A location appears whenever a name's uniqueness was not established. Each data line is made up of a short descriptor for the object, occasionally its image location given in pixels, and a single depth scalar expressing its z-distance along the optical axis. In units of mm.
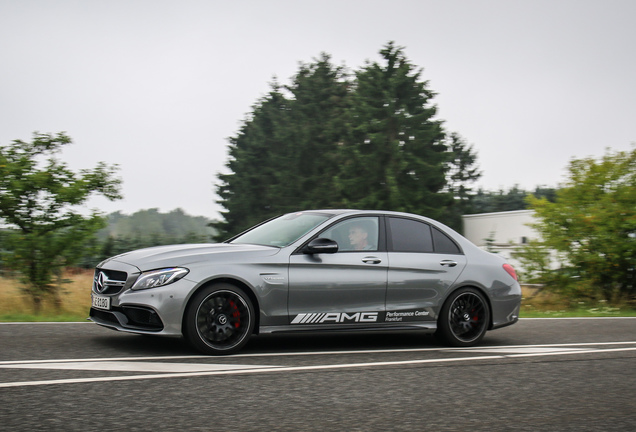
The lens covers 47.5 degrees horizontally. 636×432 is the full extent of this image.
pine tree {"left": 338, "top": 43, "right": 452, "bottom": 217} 48156
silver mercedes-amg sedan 7027
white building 43562
